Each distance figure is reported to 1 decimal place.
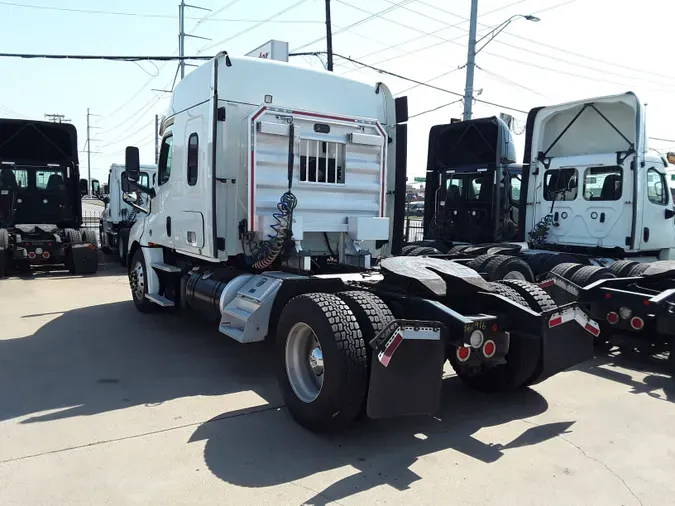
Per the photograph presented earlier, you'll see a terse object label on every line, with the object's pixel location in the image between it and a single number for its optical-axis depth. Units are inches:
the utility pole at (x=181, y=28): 1289.4
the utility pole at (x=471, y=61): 660.7
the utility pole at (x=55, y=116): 2672.2
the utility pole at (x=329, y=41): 789.2
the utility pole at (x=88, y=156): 3117.6
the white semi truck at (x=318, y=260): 161.9
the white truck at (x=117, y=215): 629.6
